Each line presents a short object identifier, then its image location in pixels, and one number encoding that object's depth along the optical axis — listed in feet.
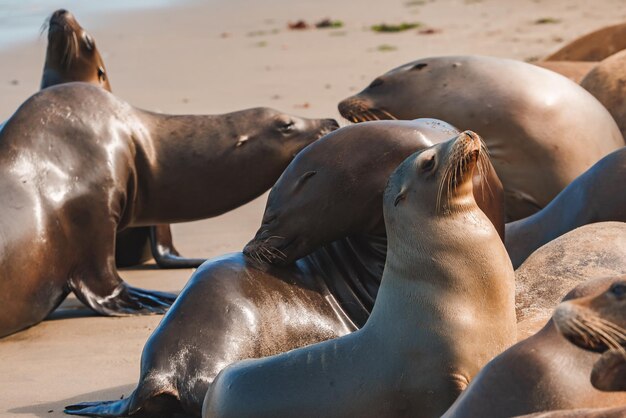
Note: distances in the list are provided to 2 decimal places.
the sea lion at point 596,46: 67.46
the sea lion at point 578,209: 38.14
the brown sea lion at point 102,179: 43.83
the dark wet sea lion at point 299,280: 31.65
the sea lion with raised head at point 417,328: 26.84
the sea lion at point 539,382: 22.84
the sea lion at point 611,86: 53.31
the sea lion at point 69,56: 58.49
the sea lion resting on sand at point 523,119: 47.47
